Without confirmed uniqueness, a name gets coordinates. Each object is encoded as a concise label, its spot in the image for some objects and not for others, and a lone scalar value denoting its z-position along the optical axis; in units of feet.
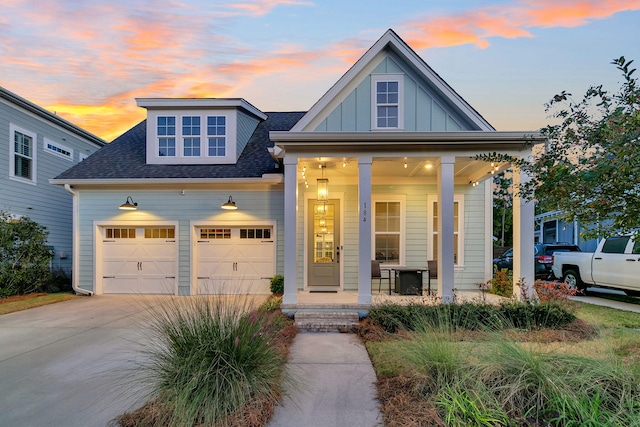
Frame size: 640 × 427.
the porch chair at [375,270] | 27.89
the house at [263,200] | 25.32
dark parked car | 38.70
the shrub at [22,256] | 29.55
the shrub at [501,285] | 26.25
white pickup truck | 26.99
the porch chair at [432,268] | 27.86
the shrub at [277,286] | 28.99
